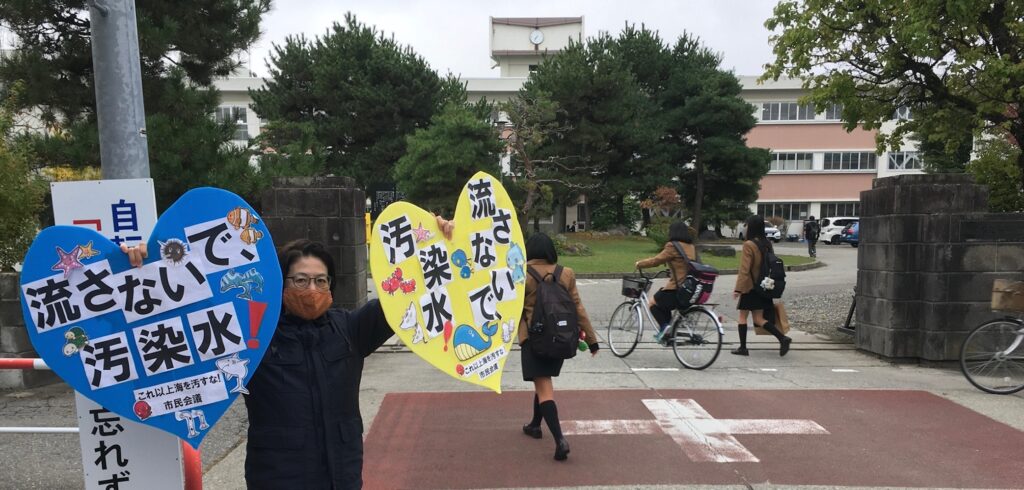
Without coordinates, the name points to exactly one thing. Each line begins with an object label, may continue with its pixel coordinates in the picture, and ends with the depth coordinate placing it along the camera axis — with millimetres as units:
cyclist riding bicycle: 6469
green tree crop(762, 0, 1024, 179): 9102
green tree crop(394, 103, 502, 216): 21531
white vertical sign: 2410
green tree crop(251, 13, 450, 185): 26625
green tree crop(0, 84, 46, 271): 5469
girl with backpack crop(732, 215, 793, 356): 6793
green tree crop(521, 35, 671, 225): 28781
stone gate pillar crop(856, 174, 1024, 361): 6371
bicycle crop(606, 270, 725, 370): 6391
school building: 42062
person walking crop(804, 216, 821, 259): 23391
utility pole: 2824
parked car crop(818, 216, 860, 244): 35125
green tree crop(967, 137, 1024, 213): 9680
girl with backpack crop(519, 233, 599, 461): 3988
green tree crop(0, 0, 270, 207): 8234
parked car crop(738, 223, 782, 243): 37081
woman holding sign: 2045
